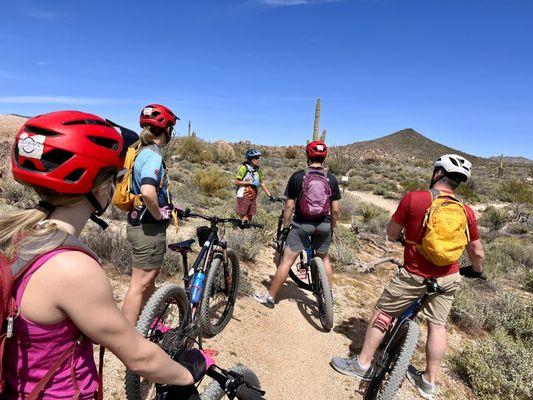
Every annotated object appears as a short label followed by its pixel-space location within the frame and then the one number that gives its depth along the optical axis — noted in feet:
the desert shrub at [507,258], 27.96
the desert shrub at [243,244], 20.59
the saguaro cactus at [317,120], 49.88
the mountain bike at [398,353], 9.16
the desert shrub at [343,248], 22.95
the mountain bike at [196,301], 8.46
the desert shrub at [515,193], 58.82
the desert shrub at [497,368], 11.81
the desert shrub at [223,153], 80.33
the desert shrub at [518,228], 40.39
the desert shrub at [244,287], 16.15
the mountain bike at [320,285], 14.33
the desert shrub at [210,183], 39.91
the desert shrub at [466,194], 61.16
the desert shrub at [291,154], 118.01
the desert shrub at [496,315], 16.71
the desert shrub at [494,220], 42.01
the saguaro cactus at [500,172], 114.21
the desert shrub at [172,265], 16.28
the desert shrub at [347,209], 40.34
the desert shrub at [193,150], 71.82
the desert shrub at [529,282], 25.02
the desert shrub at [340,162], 74.79
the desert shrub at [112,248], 15.60
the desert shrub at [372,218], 35.01
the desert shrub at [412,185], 63.63
